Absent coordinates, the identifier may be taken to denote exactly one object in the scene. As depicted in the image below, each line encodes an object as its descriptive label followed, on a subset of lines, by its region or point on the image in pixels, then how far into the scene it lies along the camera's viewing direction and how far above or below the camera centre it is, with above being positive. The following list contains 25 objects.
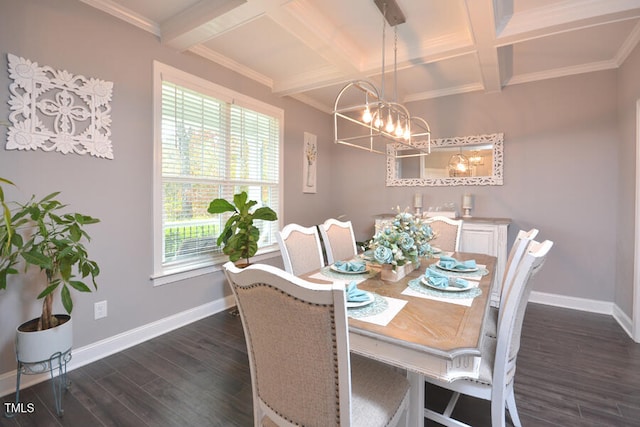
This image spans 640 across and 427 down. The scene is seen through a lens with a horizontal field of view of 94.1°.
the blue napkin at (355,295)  1.36 -0.41
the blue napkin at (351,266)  1.96 -0.40
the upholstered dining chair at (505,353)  1.28 -0.65
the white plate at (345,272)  1.94 -0.42
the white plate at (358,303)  1.30 -0.43
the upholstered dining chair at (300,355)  0.84 -0.47
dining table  1.01 -0.46
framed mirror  3.71 +0.58
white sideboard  3.30 -0.35
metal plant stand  1.73 -0.98
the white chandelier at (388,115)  1.92 +0.67
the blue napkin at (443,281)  1.60 -0.41
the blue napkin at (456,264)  2.00 -0.39
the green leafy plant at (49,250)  1.64 -0.26
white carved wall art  1.88 +0.66
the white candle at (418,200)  4.05 +0.10
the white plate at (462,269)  1.96 -0.41
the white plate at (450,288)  1.53 -0.42
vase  1.78 -0.40
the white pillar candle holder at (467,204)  3.73 +0.04
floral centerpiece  1.72 -0.21
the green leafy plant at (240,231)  2.97 -0.24
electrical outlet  2.27 -0.79
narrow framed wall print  4.39 +0.66
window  2.68 +0.48
